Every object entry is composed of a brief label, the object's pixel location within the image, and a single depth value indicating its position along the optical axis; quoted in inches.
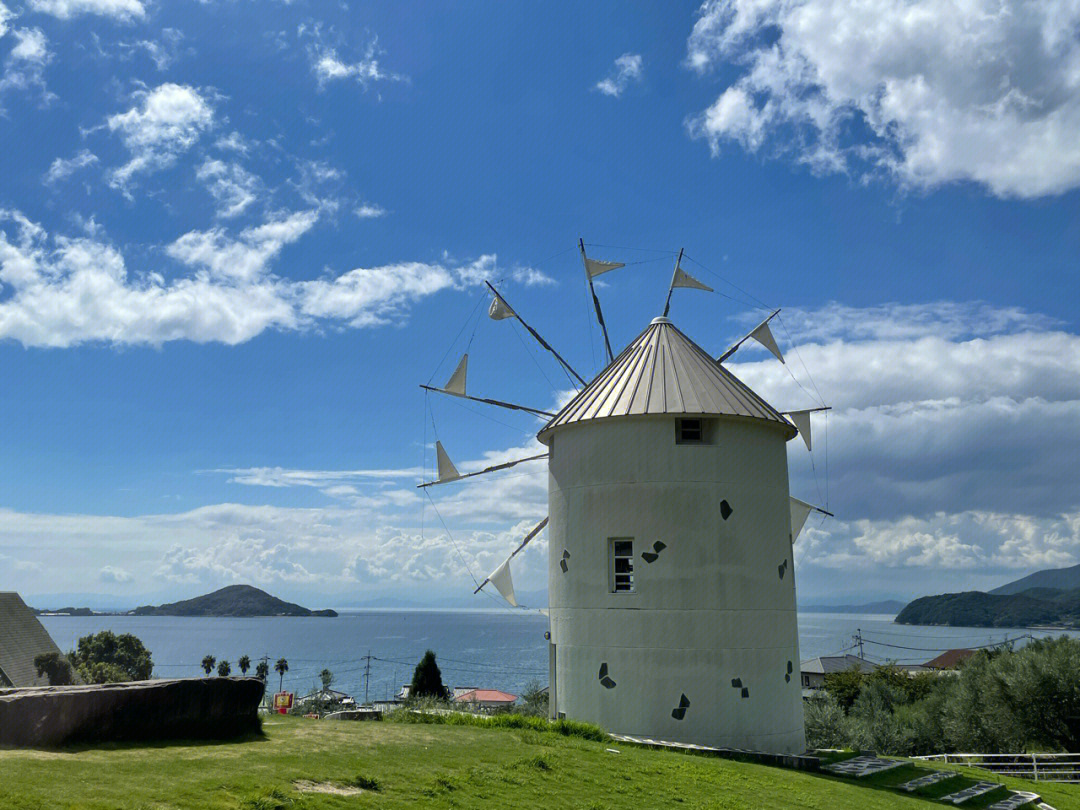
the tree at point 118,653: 2628.0
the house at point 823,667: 3698.3
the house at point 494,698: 2733.8
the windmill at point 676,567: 760.3
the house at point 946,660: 4028.1
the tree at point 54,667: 1492.4
